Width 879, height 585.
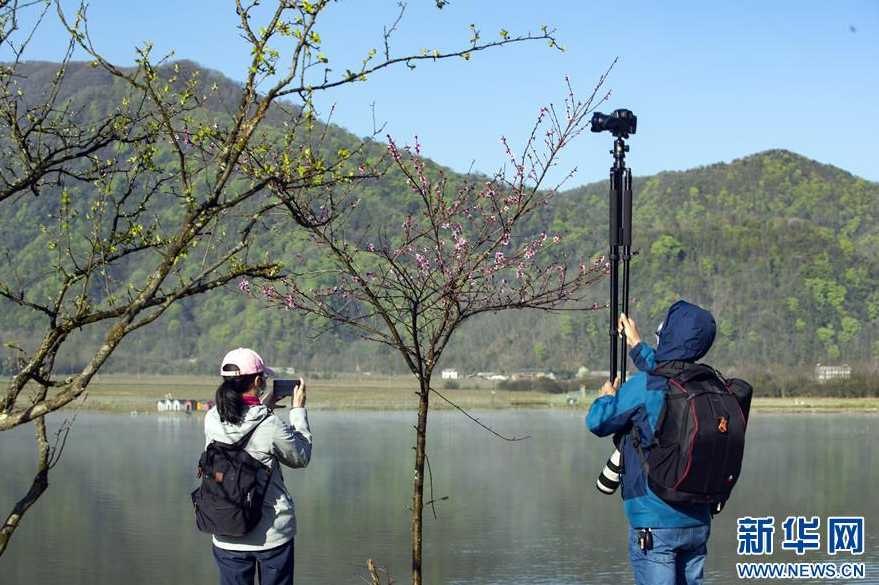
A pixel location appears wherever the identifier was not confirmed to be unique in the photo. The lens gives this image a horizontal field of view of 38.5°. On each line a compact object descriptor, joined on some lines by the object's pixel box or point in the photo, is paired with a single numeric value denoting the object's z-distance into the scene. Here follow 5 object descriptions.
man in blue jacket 4.10
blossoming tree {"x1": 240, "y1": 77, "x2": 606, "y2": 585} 6.31
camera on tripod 4.91
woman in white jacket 4.23
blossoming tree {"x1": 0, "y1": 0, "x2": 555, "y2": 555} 4.88
